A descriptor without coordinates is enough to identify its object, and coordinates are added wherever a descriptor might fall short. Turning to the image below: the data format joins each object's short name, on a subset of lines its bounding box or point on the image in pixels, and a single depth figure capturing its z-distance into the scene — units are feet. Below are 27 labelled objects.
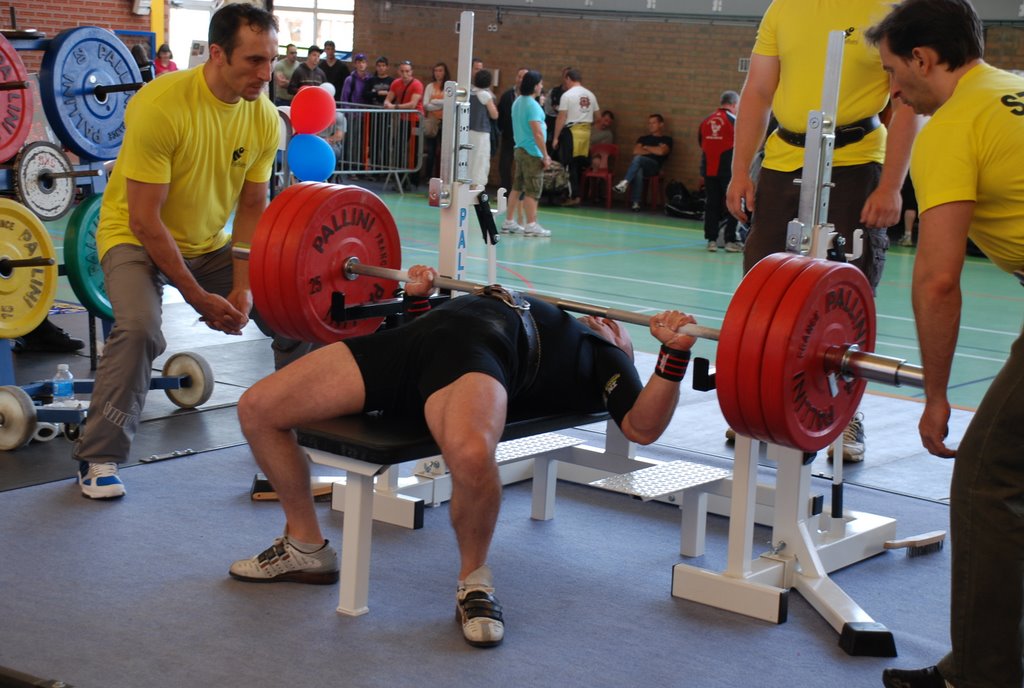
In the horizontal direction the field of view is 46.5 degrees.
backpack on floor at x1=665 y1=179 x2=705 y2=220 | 42.37
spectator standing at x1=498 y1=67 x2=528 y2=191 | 40.34
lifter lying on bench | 8.77
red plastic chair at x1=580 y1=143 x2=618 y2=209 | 44.93
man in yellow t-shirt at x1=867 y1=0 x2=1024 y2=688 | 6.91
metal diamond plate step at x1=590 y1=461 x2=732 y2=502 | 10.03
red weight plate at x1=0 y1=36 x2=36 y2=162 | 13.74
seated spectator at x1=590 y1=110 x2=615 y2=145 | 45.73
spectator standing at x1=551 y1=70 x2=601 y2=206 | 41.45
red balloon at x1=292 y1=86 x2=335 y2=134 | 19.74
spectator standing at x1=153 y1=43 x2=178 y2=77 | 39.19
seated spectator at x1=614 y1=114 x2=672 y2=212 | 43.88
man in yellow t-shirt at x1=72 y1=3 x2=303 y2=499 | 11.44
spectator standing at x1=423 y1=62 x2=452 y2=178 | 44.42
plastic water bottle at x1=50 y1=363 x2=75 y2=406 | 13.73
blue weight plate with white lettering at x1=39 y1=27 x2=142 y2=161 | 14.28
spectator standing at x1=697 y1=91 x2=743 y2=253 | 32.99
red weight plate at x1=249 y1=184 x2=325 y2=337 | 10.66
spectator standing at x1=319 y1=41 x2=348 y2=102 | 49.49
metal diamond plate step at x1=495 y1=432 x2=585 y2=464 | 11.18
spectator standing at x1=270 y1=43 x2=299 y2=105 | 48.57
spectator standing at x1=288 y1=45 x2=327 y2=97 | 46.06
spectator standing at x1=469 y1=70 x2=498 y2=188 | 36.65
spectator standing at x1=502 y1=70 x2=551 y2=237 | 33.04
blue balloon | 20.35
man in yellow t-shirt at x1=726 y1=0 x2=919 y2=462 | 10.93
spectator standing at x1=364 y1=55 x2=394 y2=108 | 47.29
